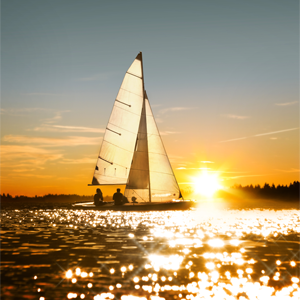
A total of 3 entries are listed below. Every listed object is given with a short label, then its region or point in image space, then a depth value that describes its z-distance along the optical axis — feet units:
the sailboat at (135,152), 169.89
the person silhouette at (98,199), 156.46
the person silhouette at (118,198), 155.43
